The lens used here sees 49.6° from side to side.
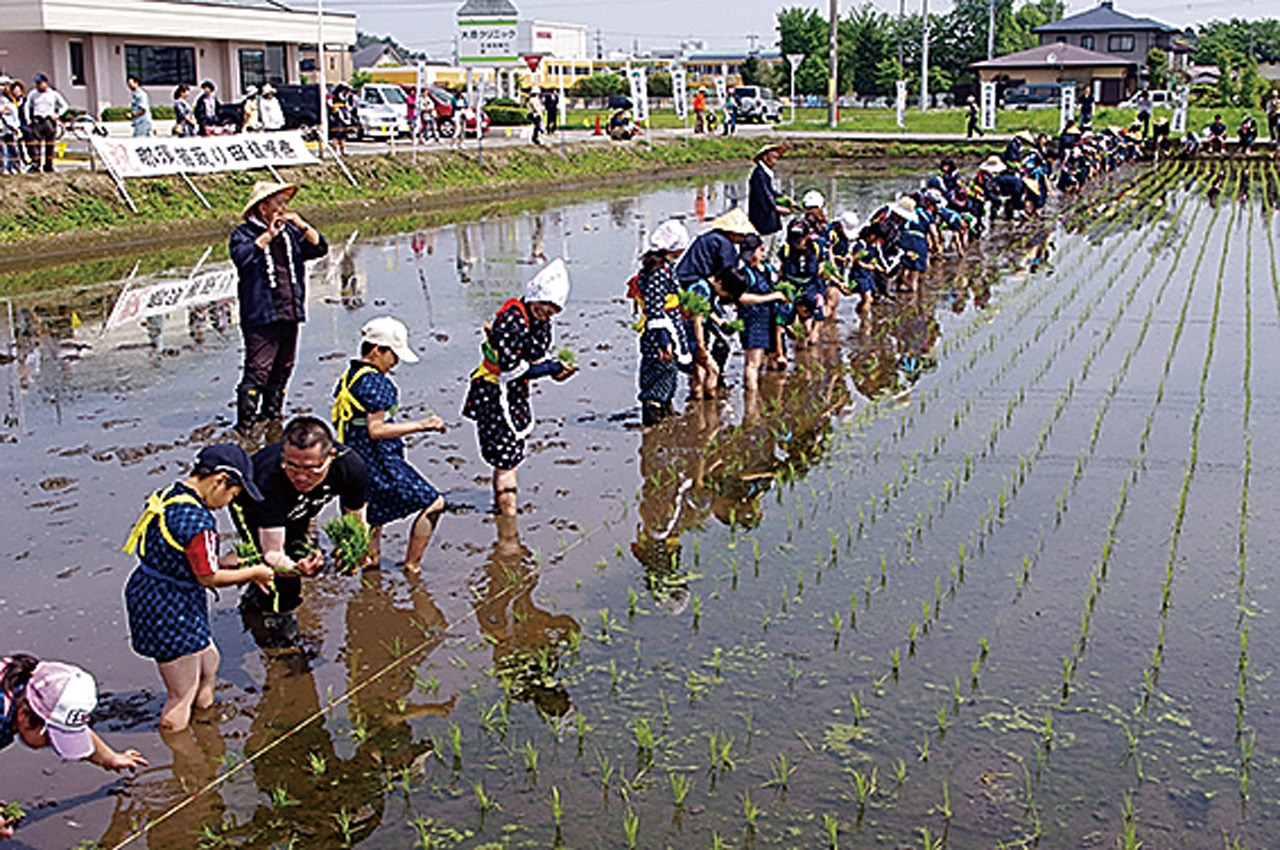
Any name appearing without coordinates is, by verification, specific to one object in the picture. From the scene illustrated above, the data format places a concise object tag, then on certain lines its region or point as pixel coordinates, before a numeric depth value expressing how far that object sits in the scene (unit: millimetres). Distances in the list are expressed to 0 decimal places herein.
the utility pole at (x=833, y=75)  47500
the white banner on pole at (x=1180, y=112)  41031
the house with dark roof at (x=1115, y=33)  75188
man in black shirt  5418
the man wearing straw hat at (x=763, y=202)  14195
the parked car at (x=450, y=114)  36031
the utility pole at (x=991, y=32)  72750
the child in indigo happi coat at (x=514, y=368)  6969
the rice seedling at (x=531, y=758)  4887
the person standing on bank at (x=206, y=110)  26109
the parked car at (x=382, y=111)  34344
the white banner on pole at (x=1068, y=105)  37353
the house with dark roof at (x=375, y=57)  86281
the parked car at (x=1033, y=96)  59688
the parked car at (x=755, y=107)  55469
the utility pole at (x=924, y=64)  57906
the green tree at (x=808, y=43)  77188
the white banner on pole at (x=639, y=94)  35344
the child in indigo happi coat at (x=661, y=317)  9023
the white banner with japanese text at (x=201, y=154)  20641
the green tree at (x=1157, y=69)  68062
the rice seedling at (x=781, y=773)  4777
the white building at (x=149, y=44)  32938
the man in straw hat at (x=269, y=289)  8969
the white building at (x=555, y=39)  52156
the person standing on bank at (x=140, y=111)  24391
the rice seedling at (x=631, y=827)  4426
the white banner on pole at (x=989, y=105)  42125
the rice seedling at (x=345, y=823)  4492
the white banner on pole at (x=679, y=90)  37088
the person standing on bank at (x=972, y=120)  41406
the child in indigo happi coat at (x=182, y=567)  4848
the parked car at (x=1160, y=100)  58531
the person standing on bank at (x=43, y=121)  20438
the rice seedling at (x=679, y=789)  4652
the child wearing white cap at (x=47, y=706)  4168
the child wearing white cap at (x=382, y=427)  6242
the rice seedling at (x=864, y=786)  4668
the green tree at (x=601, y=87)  73562
